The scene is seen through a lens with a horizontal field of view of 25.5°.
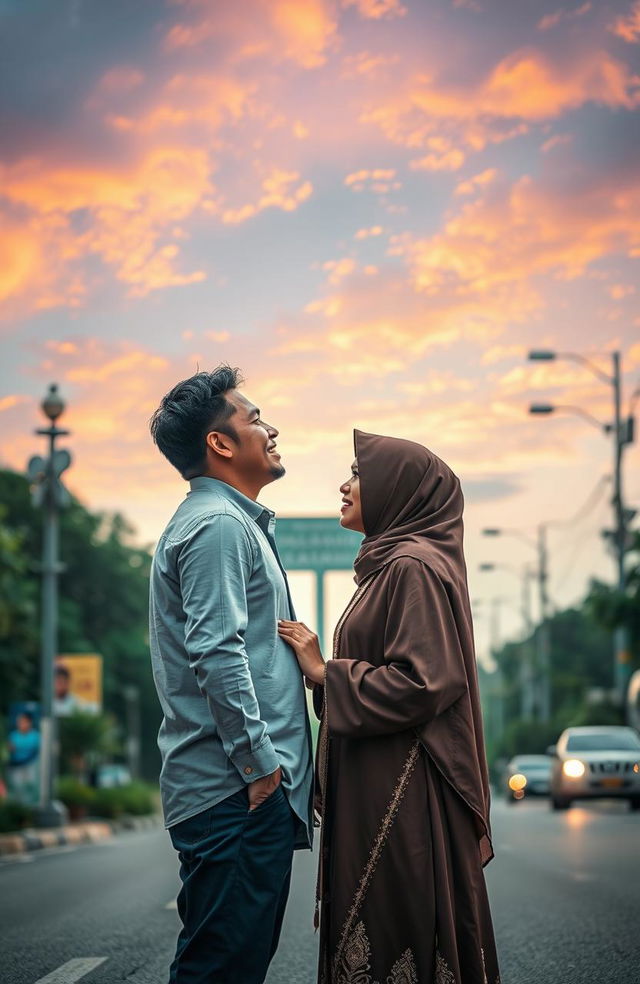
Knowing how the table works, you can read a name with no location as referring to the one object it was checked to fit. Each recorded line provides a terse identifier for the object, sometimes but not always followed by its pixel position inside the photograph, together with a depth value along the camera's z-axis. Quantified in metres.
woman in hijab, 3.69
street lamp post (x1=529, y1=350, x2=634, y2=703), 31.22
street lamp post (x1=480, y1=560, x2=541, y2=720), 58.12
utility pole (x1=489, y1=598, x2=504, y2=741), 83.81
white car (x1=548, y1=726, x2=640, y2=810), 24.28
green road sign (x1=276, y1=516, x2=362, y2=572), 27.75
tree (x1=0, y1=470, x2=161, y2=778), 54.91
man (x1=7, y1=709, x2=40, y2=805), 23.55
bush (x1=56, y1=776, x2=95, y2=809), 28.56
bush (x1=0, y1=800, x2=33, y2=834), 20.64
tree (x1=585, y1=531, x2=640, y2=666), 27.31
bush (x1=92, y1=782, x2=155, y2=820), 32.78
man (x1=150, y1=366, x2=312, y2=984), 3.60
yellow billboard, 43.66
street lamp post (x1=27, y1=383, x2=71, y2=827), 23.12
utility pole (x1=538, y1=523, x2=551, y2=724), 53.03
